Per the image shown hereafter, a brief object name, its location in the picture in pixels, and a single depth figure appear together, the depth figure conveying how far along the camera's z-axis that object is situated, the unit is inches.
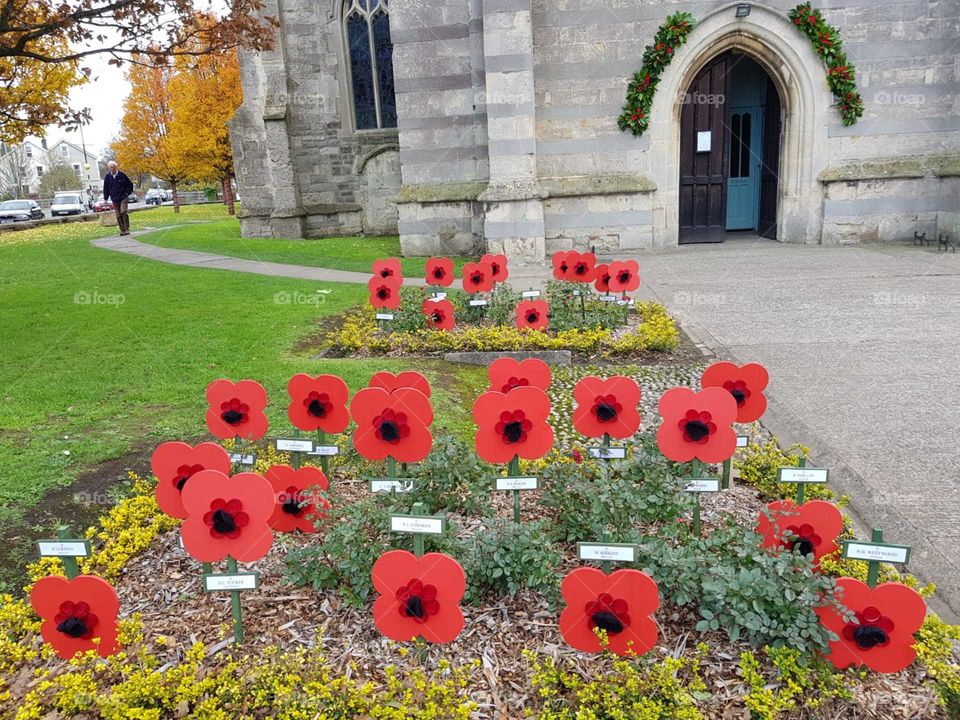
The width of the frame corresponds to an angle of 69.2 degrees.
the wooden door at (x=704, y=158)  528.7
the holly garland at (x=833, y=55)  471.2
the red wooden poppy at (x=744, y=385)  144.1
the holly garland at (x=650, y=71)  481.4
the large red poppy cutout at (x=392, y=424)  127.6
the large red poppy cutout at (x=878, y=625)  93.7
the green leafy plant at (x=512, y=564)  116.1
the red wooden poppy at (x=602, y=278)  302.7
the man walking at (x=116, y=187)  693.9
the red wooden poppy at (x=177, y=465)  120.1
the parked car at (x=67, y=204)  1545.3
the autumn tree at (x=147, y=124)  1509.6
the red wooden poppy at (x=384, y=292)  287.0
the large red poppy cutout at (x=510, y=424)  127.6
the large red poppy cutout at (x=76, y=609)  100.8
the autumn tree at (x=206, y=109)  1218.0
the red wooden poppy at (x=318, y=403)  146.2
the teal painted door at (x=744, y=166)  585.6
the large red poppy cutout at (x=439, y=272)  298.5
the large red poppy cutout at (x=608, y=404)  141.4
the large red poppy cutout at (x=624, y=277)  294.4
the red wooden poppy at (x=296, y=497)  132.0
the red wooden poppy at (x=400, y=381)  146.4
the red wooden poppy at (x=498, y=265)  304.2
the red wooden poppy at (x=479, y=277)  297.0
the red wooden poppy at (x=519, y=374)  149.9
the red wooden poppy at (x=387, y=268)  290.5
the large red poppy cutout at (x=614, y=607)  96.8
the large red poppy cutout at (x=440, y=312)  292.2
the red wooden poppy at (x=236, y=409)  145.3
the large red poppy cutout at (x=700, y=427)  128.6
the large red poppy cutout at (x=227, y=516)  103.4
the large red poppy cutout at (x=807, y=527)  113.0
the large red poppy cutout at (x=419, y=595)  99.2
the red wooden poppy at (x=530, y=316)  276.5
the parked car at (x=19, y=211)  1477.6
